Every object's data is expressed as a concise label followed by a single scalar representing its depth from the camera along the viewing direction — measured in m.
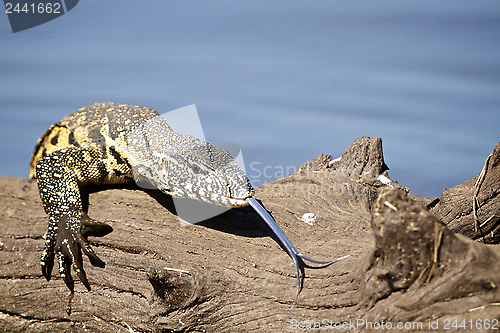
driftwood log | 4.92
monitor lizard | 7.36
